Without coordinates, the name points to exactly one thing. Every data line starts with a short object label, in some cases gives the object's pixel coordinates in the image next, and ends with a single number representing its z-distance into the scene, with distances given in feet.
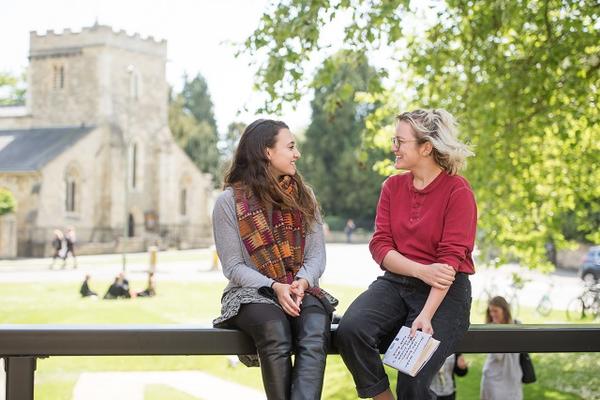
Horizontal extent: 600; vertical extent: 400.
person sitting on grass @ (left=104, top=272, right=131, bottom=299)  80.02
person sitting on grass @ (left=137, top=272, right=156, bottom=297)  83.20
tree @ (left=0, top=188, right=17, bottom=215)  144.97
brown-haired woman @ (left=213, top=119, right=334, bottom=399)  9.78
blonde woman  10.13
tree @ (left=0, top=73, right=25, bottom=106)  234.17
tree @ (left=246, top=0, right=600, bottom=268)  27.48
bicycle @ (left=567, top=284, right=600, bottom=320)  56.90
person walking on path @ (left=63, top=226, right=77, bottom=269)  125.39
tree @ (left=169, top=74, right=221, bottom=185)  224.53
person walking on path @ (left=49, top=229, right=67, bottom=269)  131.25
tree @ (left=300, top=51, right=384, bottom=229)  197.67
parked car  91.92
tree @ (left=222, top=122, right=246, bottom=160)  241.26
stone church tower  175.52
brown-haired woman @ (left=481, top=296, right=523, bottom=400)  20.77
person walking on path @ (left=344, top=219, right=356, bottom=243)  191.93
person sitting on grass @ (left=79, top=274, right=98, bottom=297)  83.13
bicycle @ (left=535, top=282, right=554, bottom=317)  65.87
